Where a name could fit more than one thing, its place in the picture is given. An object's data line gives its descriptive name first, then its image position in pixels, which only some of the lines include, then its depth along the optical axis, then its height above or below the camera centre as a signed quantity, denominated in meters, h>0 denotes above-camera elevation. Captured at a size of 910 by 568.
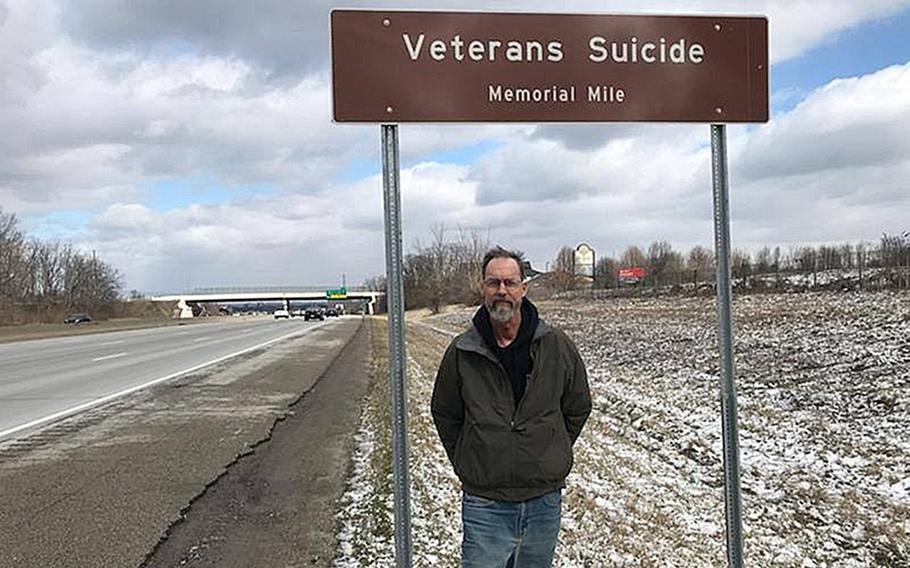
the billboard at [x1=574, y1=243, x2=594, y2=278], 77.88 +2.50
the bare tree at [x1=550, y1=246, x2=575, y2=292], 66.51 +1.52
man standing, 3.02 -0.49
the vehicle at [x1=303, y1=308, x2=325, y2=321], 89.31 -2.33
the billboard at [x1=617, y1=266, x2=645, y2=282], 64.40 +0.94
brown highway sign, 3.29 +0.91
